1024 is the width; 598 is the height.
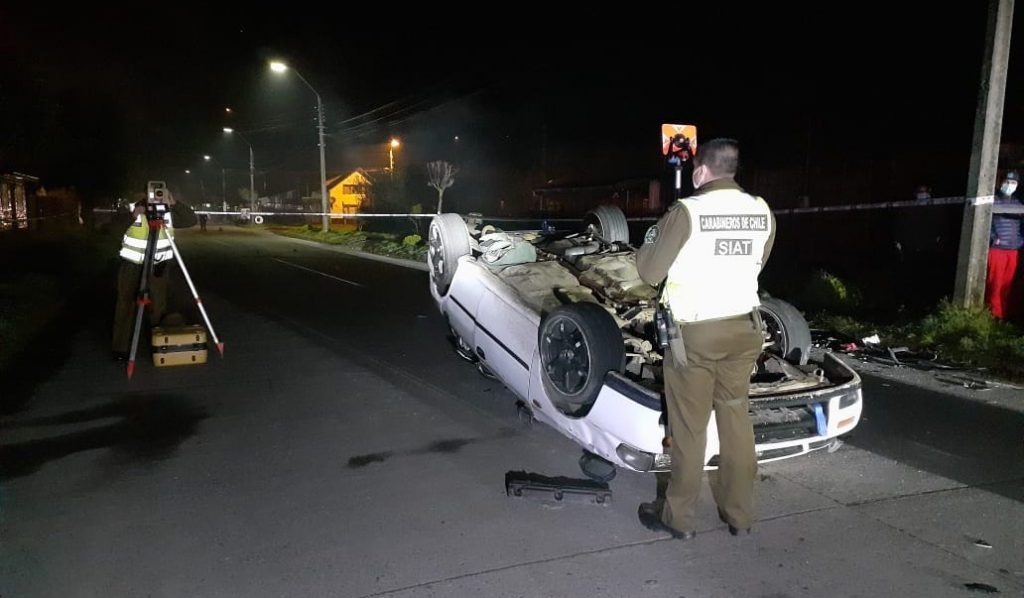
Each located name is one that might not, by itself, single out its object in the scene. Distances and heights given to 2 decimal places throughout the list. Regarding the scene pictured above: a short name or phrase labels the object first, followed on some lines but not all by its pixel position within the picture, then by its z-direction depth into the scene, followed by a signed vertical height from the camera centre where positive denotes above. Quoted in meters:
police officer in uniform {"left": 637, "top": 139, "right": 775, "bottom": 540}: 3.53 -0.55
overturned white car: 4.01 -0.93
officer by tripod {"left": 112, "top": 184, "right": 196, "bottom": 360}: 7.35 -0.74
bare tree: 32.03 +1.28
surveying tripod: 7.12 -0.45
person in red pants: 8.21 -0.48
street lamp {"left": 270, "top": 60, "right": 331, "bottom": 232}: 25.84 +3.02
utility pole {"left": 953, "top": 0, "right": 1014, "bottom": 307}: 7.77 +0.57
